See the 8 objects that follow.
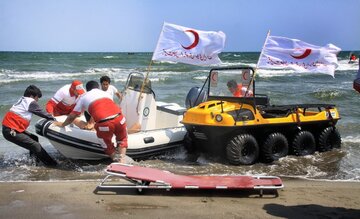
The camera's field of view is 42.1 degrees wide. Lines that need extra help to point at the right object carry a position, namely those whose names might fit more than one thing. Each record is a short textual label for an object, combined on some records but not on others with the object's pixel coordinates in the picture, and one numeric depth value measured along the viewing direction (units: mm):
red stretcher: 6027
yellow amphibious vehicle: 8320
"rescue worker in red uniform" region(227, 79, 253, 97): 8727
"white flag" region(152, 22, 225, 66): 9266
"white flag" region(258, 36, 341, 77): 8531
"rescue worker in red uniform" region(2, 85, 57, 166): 7746
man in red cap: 8946
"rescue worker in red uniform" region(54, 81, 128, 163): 7305
